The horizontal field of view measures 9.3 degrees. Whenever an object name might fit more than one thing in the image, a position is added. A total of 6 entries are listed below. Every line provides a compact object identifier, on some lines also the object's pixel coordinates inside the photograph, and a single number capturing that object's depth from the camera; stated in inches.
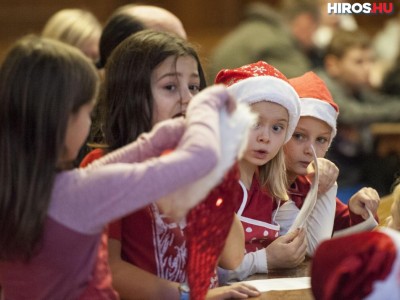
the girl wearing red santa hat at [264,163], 244.0
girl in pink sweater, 217.1
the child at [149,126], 231.5
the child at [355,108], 464.7
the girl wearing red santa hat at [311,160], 252.1
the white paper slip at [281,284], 237.6
